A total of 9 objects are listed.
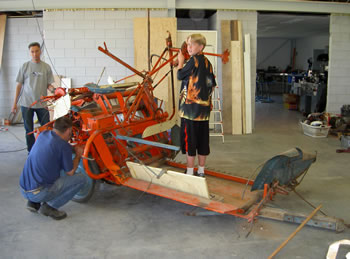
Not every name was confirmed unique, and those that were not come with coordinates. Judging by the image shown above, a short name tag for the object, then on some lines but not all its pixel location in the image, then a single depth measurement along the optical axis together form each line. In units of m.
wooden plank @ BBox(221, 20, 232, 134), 7.09
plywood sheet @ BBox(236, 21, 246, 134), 7.09
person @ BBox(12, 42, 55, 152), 4.96
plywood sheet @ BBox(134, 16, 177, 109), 6.85
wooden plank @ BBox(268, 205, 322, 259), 2.64
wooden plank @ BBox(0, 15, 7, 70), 7.85
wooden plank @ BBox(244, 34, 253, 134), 7.11
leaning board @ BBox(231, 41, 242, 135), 7.07
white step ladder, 6.82
